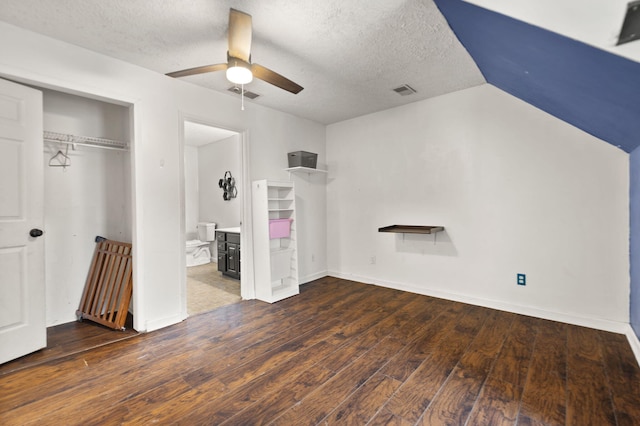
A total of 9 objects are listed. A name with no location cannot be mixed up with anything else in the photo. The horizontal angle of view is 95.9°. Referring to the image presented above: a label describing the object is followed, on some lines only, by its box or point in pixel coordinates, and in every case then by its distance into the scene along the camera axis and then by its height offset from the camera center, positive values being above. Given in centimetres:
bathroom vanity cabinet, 449 -67
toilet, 563 -68
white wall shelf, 412 +61
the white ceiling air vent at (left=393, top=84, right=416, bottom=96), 332 +141
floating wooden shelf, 345 -25
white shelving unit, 360 -48
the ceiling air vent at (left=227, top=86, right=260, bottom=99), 330 +141
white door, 219 -7
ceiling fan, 198 +110
